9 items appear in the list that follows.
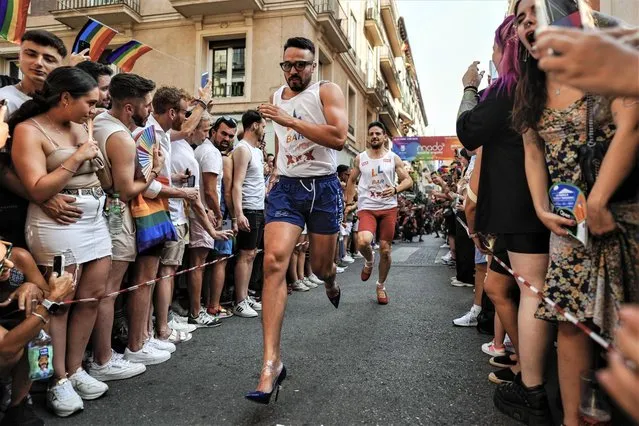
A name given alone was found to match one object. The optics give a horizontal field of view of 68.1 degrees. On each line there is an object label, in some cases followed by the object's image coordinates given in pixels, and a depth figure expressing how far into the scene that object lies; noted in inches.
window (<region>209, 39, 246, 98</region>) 673.0
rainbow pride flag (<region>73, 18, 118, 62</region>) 285.6
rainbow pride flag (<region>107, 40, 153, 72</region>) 312.5
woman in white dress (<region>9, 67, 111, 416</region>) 99.0
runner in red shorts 231.3
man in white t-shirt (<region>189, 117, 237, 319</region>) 183.3
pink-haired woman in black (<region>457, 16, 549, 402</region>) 90.0
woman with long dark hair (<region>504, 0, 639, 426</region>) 72.3
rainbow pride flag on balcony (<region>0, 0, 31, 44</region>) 153.2
